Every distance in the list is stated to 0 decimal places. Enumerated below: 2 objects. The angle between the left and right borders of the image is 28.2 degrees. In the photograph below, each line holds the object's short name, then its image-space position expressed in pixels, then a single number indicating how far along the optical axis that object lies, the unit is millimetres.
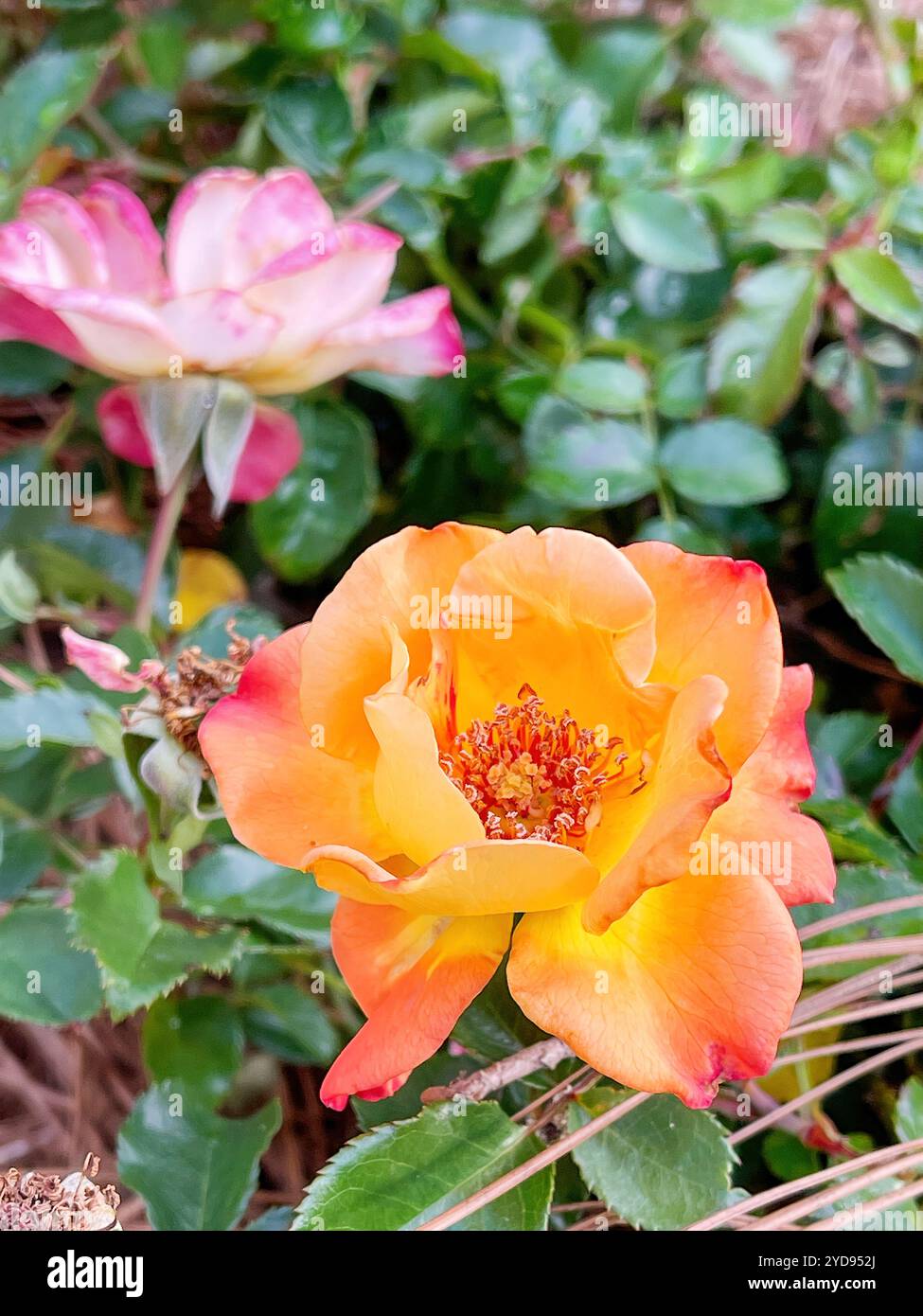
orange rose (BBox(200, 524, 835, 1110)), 175
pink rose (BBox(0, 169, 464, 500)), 223
